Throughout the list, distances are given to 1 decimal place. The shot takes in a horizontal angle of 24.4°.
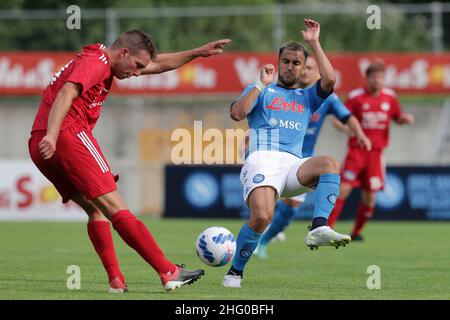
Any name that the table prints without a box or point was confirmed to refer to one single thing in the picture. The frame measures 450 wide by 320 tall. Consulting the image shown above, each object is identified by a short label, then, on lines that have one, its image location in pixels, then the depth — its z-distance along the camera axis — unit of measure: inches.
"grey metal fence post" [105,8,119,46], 904.3
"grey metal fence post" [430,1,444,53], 892.0
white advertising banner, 831.7
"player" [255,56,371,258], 494.9
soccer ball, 354.9
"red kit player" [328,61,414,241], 623.2
